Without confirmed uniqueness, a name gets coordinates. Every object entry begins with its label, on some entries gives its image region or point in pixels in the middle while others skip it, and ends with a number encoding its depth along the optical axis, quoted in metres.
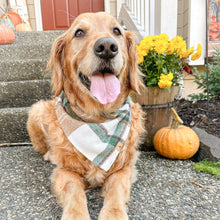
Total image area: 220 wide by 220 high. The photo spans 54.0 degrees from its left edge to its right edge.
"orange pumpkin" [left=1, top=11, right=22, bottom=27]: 5.20
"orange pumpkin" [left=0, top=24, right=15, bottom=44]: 3.51
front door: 5.53
